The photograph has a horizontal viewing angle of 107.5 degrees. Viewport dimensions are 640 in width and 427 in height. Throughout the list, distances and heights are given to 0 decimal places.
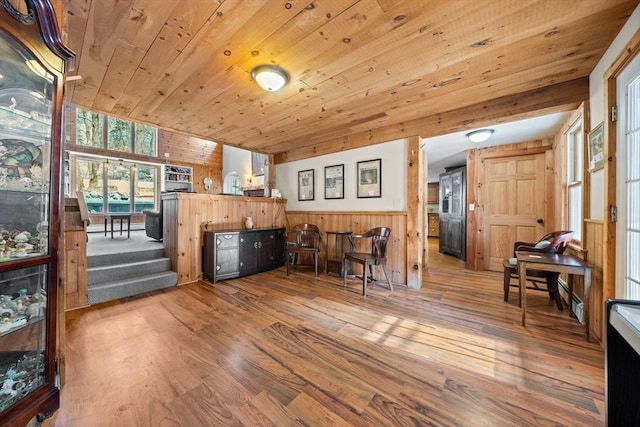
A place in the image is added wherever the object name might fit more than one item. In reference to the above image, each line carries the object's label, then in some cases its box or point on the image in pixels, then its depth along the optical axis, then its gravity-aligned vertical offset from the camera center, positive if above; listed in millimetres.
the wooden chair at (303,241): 3753 -517
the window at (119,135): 7242 +2434
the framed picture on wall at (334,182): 4070 +560
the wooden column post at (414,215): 3303 -23
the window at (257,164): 8656 +1836
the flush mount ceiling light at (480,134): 3342 +1139
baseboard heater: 2229 -901
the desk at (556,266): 1941 -457
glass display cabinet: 1052 +37
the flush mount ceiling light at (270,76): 1986 +1188
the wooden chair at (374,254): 3102 -577
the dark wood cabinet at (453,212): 5008 +32
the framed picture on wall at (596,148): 1867 +551
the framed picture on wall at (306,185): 4477 +555
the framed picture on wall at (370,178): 3658 +559
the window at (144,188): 7773 +838
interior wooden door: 3754 +168
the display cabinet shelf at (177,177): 8273 +1300
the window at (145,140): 7700 +2412
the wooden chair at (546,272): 2480 -562
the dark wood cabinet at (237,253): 3479 -634
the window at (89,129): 6708 +2460
